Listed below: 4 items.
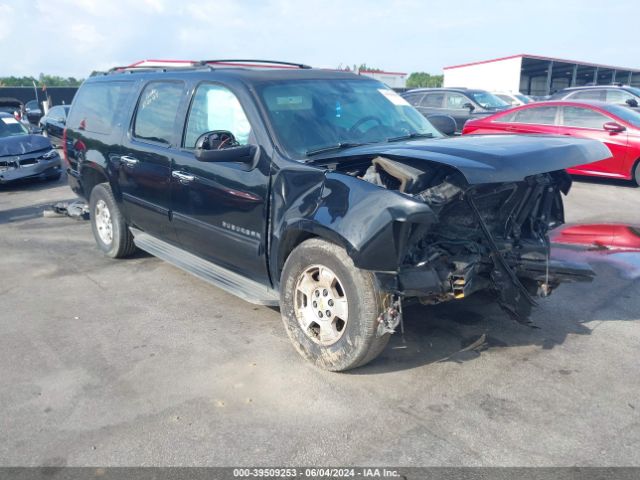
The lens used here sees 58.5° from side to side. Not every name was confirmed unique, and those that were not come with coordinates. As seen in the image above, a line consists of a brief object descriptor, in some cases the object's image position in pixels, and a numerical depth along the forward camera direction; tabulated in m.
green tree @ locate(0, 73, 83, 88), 51.87
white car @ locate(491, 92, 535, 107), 19.00
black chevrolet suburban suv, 3.34
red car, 9.75
